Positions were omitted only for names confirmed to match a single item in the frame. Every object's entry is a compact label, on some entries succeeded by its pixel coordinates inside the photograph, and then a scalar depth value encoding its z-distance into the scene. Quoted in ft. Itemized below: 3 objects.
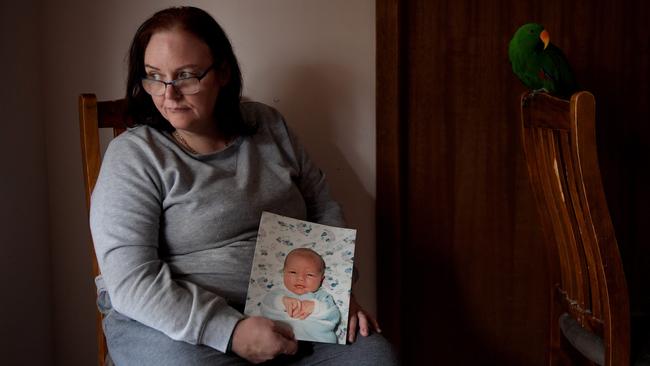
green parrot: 4.40
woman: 3.26
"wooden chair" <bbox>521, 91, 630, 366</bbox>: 3.28
